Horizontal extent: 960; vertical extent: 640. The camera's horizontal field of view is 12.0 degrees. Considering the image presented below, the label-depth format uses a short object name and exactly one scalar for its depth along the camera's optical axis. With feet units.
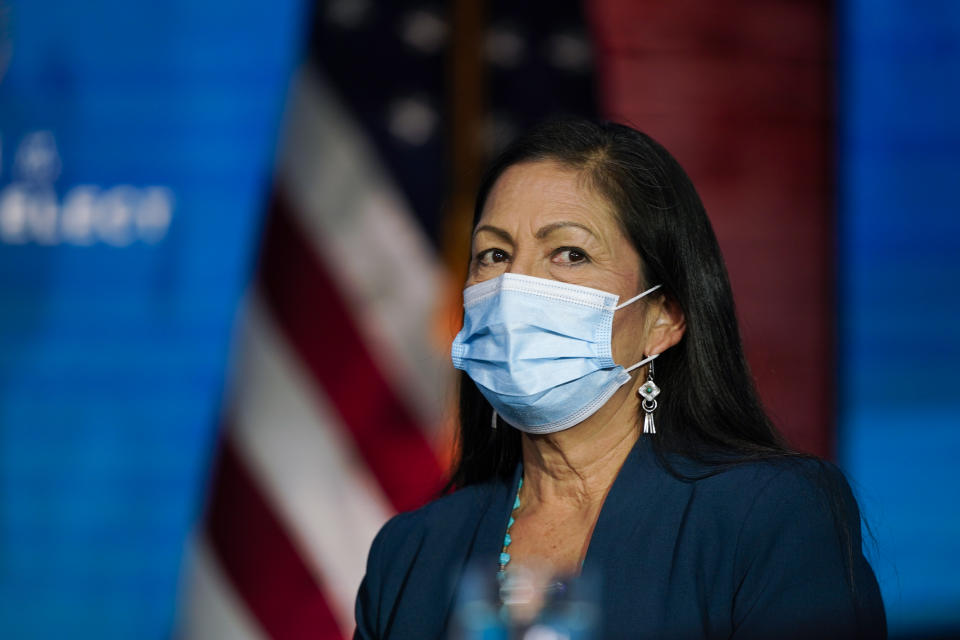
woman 10.52
